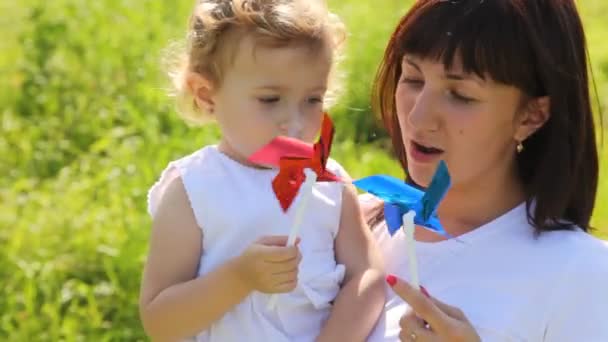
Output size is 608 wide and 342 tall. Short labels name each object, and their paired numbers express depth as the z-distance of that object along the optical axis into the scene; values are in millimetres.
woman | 4367
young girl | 4574
